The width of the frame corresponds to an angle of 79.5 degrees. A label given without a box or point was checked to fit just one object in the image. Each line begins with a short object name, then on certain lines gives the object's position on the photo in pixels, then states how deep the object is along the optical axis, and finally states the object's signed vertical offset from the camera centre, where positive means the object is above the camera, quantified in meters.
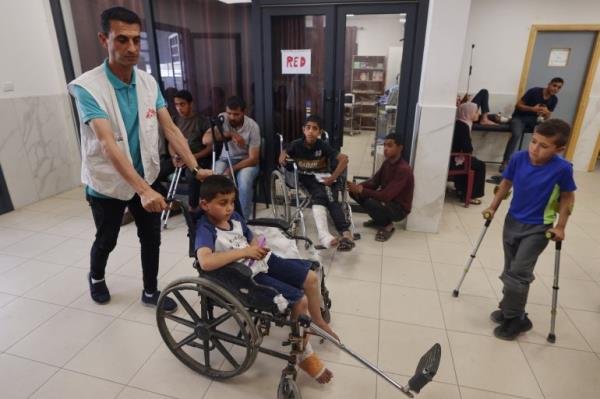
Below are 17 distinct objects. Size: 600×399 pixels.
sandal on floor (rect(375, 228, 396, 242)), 2.99 -1.26
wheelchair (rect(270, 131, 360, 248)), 2.85 -0.91
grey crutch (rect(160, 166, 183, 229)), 3.25 -0.99
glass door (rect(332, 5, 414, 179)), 4.92 -0.13
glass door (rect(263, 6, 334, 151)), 3.19 +0.09
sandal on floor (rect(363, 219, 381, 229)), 3.24 -1.27
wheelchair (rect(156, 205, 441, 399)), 1.40 -0.99
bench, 4.86 -0.65
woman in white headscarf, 3.86 -0.90
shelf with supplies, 7.69 -0.23
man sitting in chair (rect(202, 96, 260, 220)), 3.16 -0.62
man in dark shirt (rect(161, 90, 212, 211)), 3.25 -0.49
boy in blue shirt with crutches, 1.68 -0.61
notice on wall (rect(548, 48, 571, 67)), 4.82 +0.27
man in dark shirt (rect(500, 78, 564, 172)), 4.62 -0.36
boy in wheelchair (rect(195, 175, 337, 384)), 1.46 -0.72
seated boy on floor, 2.91 -0.91
